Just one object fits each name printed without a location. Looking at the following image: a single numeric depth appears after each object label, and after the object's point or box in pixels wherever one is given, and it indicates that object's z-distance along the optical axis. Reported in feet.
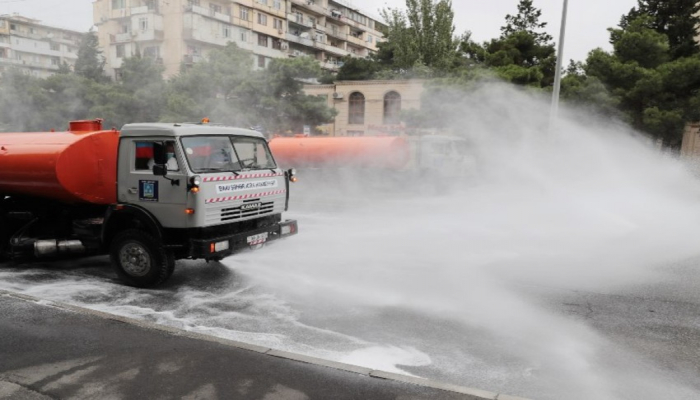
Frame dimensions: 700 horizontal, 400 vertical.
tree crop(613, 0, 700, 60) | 99.81
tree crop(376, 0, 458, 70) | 127.85
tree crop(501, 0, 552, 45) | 135.33
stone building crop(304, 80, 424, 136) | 114.83
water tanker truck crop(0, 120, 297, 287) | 22.04
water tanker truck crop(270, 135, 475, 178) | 59.36
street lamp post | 57.47
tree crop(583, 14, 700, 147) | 77.51
